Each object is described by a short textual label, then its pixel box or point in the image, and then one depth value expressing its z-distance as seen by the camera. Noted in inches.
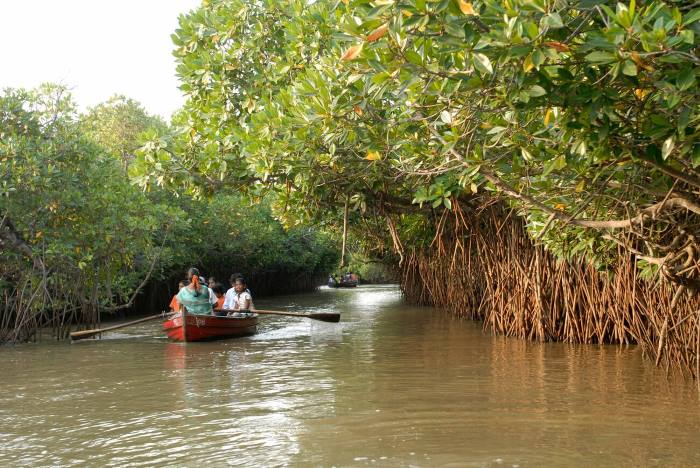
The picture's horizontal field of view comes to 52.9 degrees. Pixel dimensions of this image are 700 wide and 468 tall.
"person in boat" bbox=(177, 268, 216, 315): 425.1
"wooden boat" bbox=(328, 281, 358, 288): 1641.2
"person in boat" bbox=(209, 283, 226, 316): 472.6
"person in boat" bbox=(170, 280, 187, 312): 459.3
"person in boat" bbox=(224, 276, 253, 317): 486.3
